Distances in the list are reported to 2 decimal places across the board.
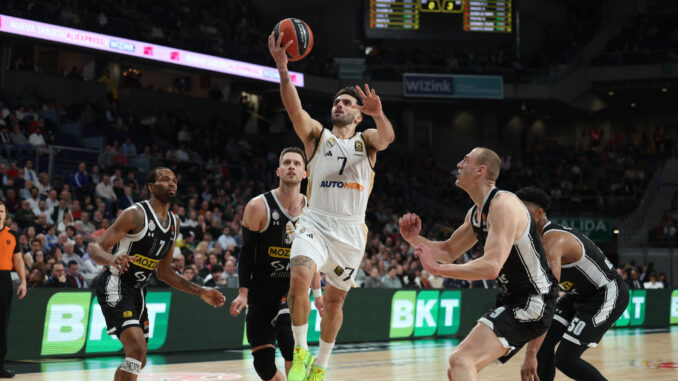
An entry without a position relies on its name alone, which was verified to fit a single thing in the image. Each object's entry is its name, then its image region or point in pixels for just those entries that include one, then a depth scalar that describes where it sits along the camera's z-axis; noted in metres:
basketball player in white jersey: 6.29
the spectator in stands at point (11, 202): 16.11
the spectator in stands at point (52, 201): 16.34
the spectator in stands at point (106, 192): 18.02
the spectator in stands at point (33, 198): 16.18
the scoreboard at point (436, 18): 26.33
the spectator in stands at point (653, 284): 23.16
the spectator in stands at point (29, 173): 17.12
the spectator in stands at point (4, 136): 18.53
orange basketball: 6.54
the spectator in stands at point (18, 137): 18.89
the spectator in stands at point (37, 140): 19.20
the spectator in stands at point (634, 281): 21.77
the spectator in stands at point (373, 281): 16.95
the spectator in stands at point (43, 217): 15.60
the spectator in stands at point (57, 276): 12.20
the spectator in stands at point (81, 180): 18.31
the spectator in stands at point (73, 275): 12.79
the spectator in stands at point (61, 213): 16.27
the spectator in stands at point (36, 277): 12.39
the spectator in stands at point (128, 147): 21.62
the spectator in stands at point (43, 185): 17.12
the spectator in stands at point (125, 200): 17.72
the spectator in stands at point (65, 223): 15.78
